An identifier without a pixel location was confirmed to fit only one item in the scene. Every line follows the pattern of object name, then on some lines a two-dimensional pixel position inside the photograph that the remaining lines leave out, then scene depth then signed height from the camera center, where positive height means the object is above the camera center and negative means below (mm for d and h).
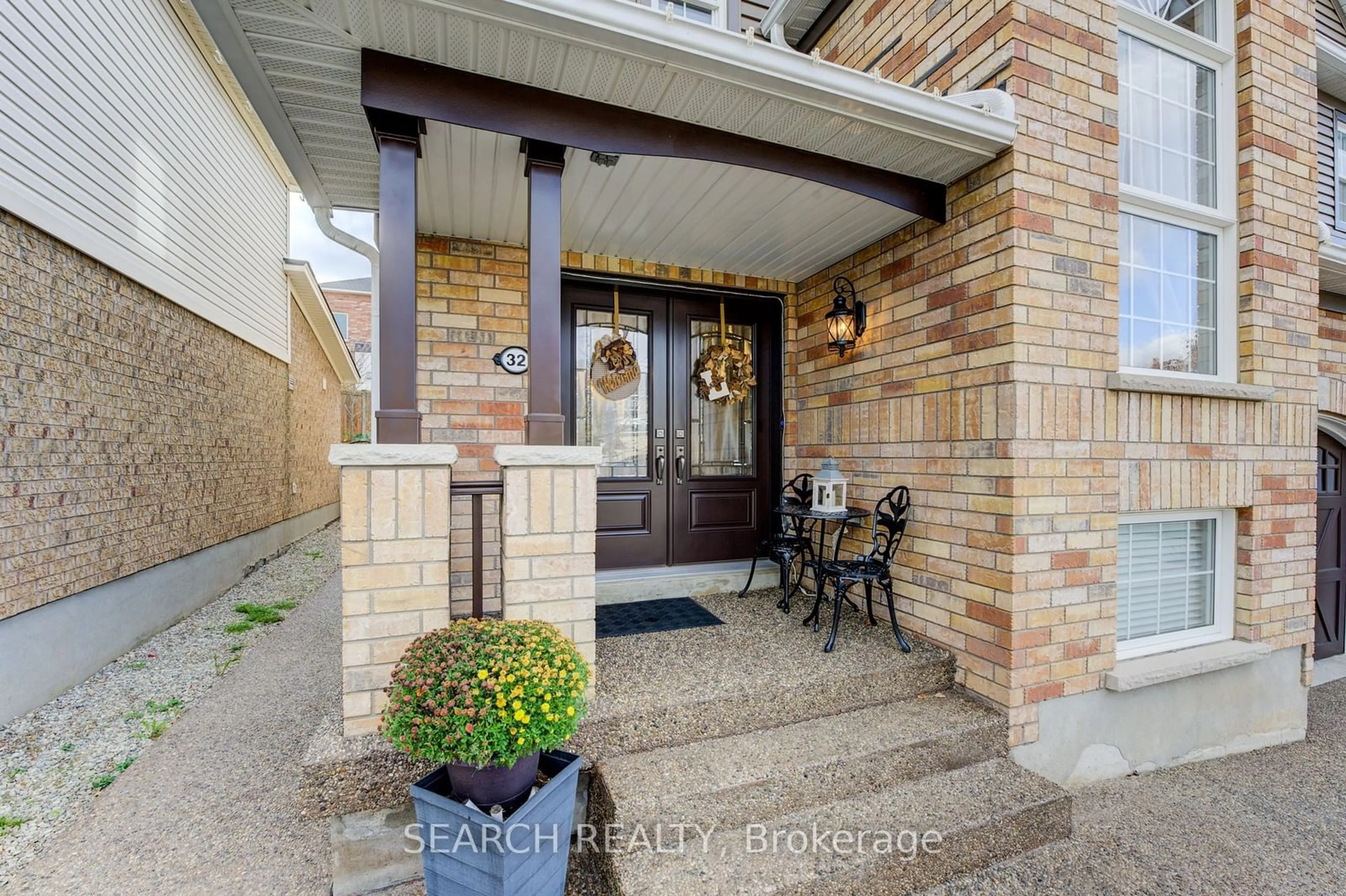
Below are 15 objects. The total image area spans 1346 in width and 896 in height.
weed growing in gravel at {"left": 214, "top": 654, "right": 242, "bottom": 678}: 3646 -1452
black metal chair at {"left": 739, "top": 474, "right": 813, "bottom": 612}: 3340 -544
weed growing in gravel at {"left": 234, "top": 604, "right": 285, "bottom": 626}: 4676 -1425
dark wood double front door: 3676 +136
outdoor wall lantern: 3258 +783
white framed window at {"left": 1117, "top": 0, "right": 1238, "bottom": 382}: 2809 +1404
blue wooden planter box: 1466 -1084
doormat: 3037 -966
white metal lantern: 3172 -207
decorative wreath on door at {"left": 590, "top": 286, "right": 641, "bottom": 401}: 3602 +565
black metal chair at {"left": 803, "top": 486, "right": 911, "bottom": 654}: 2762 -585
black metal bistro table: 3027 -363
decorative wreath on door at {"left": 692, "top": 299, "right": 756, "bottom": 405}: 3807 +543
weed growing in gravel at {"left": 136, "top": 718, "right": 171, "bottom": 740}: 2861 -1470
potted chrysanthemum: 1482 -801
